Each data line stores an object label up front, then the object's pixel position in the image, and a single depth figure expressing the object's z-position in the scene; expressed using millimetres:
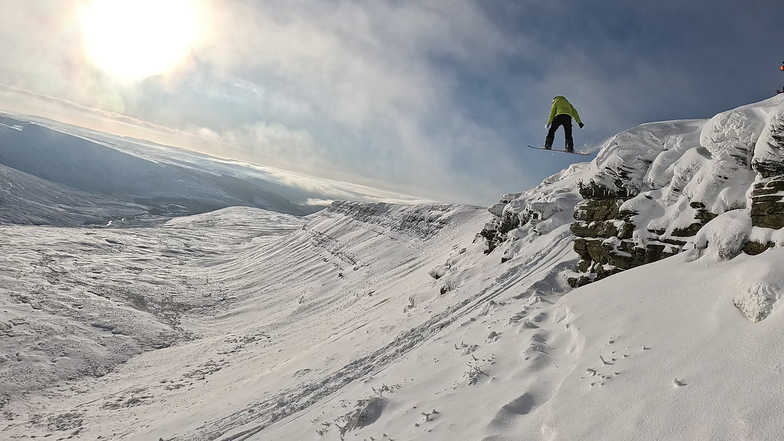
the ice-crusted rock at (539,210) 15862
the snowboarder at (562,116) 15836
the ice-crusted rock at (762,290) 4609
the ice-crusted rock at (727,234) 6259
